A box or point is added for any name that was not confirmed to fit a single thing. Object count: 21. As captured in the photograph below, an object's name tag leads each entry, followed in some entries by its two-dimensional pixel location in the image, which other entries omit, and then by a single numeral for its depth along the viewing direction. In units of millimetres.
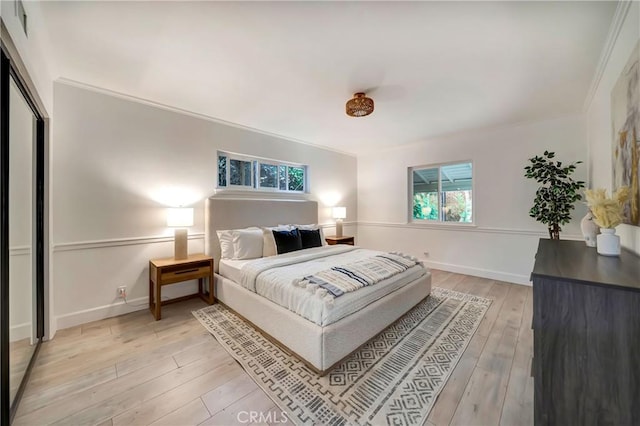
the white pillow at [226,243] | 3256
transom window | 3728
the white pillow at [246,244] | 3201
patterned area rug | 1493
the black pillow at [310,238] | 3709
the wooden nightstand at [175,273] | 2646
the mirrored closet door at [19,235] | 1395
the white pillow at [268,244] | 3391
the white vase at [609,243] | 1474
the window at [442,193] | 4375
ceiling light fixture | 2588
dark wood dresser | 961
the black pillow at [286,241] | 3409
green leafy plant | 3135
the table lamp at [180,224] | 2912
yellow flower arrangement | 1440
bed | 1850
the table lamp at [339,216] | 4957
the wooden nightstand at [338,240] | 4648
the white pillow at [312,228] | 3846
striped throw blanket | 2039
